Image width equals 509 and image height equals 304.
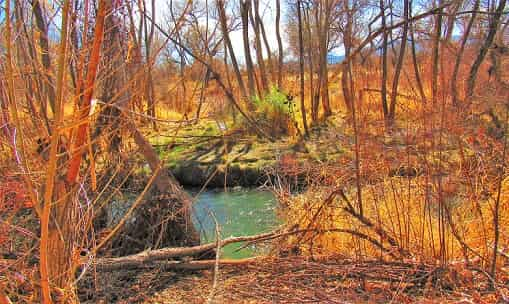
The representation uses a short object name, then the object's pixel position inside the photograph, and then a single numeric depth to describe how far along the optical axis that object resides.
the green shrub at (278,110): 10.73
